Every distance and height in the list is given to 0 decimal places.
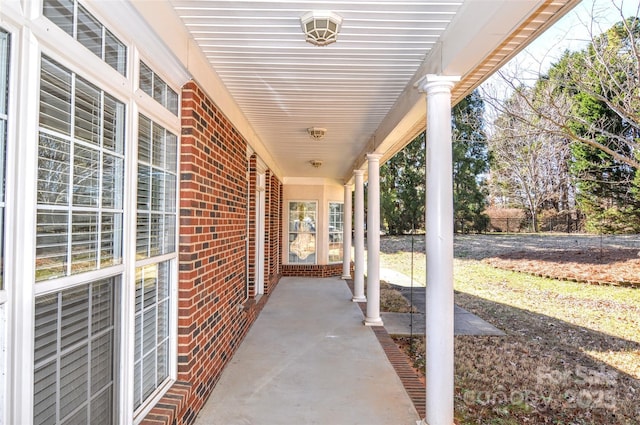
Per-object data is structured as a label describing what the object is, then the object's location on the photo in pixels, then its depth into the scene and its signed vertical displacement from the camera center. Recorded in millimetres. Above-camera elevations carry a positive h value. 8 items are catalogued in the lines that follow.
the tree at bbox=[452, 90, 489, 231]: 17531 +1968
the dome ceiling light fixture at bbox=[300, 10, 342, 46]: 2188 +1257
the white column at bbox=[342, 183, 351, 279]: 9820 -253
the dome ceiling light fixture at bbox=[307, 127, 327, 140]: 4844 +1265
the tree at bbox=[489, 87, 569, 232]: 13469 +2368
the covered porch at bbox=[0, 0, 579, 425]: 1312 +278
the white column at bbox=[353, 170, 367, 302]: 6746 -275
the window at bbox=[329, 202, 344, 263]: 10656 -246
